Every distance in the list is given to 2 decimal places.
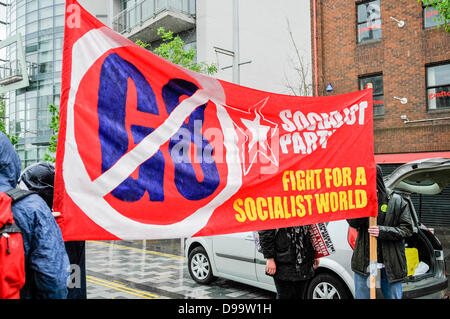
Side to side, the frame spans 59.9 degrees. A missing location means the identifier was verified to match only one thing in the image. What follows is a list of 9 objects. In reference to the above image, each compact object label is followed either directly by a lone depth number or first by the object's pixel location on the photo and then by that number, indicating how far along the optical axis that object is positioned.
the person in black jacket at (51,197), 3.39
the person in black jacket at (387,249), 4.09
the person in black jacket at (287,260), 3.78
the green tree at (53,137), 15.75
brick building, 14.24
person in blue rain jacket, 2.16
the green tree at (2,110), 21.77
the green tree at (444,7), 8.09
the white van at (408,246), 5.00
